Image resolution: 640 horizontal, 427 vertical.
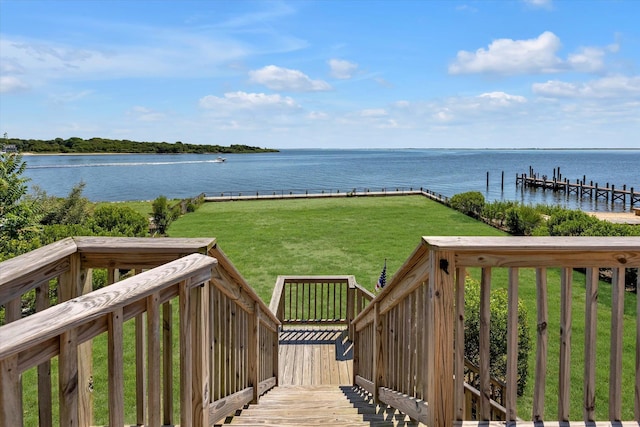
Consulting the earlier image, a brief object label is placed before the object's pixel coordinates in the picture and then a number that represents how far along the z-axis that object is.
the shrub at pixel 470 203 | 21.04
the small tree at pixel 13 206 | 8.33
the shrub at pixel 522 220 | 17.02
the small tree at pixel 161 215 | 17.55
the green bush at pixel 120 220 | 14.15
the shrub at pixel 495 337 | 5.48
